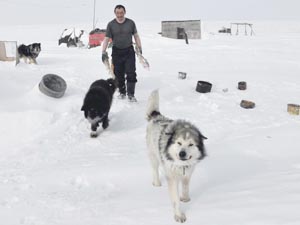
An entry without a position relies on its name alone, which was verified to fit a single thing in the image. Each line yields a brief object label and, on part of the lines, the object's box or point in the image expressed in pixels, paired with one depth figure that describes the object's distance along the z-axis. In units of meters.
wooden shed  25.52
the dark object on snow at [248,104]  8.06
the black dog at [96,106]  6.20
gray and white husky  3.43
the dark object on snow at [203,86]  9.02
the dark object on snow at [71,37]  24.50
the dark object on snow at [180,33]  25.18
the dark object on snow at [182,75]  10.23
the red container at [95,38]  23.83
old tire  7.48
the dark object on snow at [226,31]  38.08
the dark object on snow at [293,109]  7.59
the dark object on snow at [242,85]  9.41
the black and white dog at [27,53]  11.48
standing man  7.46
